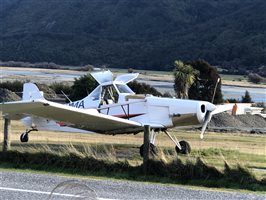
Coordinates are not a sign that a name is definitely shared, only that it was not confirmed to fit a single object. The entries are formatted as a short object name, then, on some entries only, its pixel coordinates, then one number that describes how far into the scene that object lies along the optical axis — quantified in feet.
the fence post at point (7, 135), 43.14
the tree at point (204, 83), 164.04
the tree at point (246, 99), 177.88
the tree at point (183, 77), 164.55
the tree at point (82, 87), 161.27
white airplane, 62.75
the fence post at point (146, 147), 38.58
